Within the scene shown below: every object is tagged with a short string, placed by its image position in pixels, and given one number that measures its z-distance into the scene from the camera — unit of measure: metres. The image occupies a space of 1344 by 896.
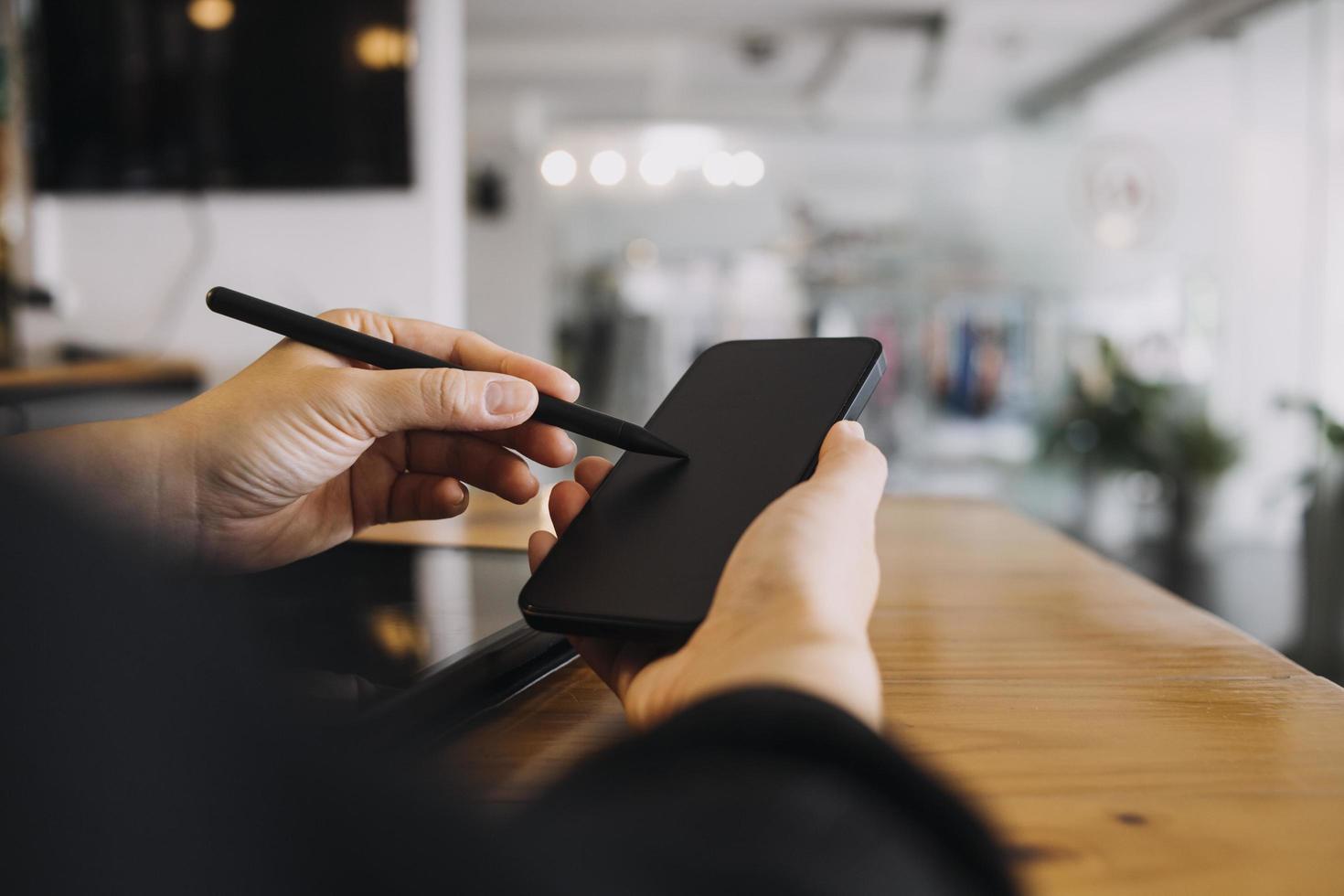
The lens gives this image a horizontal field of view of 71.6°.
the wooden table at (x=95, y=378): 1.71
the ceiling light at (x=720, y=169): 3.85
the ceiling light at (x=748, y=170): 3.84
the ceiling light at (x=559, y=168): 3.93
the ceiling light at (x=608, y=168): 3.86
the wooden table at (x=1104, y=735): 0.26
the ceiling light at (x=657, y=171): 3.86
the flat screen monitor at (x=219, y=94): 2.34
